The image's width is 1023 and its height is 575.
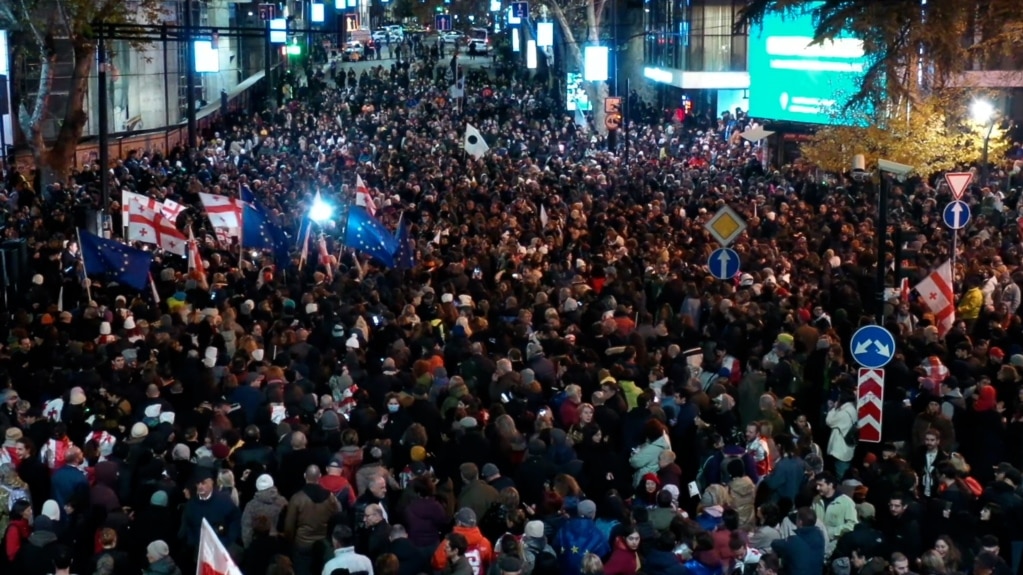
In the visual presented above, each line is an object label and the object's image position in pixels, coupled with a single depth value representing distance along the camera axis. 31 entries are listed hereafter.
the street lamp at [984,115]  29.78
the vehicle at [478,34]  100.71
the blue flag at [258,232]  21.17
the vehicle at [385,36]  96.31
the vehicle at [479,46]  88.43
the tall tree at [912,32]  25.52
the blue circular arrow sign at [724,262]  19.48
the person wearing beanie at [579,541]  10.23
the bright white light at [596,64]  45.66
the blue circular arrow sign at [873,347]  13.72
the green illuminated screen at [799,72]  36.75
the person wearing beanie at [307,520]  10.84
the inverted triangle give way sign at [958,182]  20.83
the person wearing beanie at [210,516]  10.94
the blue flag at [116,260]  19.06
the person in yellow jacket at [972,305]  18.27
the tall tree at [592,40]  48.00
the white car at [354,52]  74.75
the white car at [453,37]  97.54
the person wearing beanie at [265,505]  10.84
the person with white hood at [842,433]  13.50
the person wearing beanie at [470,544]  10.06
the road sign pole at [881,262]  16.00
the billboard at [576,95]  57.41
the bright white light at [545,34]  54.91
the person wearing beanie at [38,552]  10.12
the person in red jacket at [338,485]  11.30
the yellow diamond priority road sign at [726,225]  19.38
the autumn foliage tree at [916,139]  30.68
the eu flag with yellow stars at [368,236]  20.92
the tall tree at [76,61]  30.05
